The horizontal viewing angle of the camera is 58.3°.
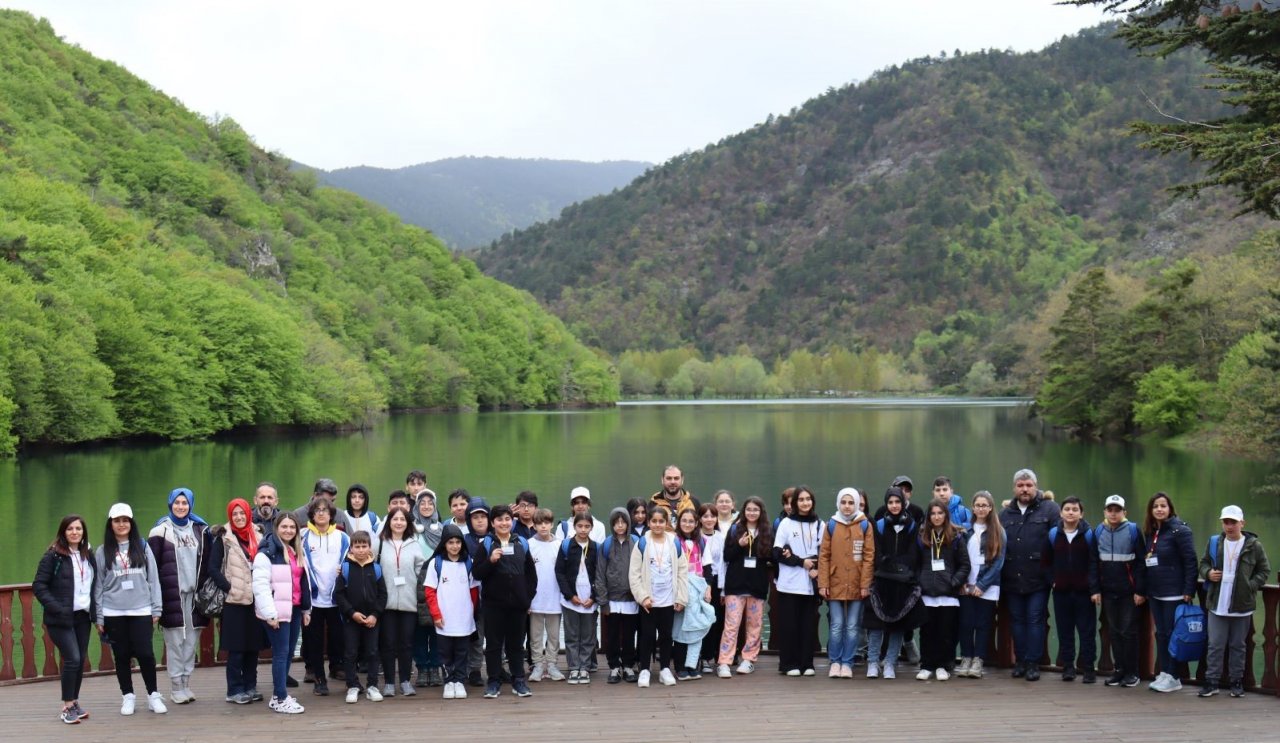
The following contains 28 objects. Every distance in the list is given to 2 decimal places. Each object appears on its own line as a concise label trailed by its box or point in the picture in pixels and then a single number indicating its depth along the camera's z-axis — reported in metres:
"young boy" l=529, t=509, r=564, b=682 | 10.07
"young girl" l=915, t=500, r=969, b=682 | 9.98
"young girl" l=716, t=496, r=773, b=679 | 10.33
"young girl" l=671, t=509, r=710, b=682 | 10.20
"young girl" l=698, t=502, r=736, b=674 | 10.48
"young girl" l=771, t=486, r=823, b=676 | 10.27
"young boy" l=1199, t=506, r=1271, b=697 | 9.05
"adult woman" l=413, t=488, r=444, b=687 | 9.67
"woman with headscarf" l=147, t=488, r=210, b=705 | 8.95
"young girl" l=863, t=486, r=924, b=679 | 10.02
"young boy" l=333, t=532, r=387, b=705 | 9.29
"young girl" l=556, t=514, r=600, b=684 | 9.90
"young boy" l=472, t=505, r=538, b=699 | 9.55
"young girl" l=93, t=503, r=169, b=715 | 8.70
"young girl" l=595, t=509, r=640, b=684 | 9.91
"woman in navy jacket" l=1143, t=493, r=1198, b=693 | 9.34
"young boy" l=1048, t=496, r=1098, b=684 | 9.82
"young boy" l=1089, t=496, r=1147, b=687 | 9.59
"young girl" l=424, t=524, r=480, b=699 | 9.48
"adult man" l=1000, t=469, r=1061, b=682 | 9.95
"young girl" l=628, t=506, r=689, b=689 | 9.87
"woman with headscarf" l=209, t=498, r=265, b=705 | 9.00
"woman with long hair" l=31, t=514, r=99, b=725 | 8.42
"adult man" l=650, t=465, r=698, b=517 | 10.73
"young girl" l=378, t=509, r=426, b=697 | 9.50
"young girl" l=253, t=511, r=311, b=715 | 8.88
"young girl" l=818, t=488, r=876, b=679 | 10.15
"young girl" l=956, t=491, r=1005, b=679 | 10.02
